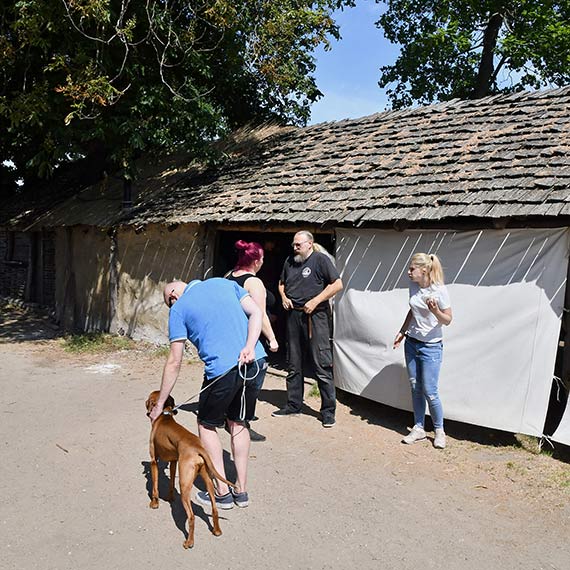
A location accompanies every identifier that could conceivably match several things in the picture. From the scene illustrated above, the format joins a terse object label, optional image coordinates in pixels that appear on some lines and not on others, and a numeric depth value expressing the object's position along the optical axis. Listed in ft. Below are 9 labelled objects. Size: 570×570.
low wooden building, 19.03
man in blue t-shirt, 13.30
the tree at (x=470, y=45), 62.85
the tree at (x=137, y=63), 29.54
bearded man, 20.83
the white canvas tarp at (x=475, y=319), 18.39
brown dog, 12.46
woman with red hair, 16.52
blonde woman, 18.17
